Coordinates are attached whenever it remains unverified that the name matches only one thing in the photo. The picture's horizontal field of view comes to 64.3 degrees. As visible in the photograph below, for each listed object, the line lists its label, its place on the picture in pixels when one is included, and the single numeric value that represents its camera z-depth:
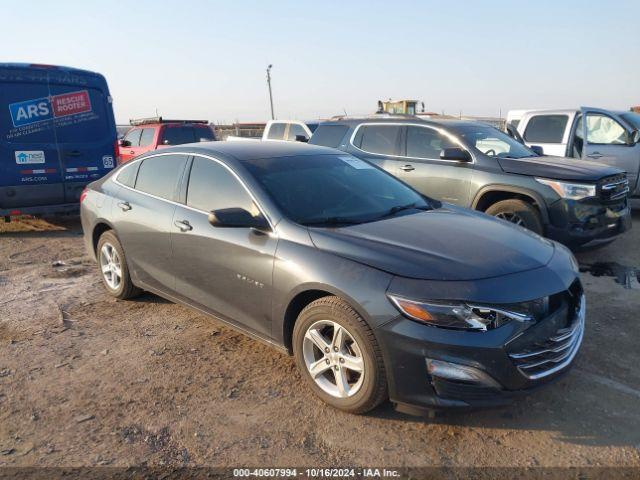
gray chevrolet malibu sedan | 2.70
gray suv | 5.76
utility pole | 39.78
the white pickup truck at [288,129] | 13.45
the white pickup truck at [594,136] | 8.66
